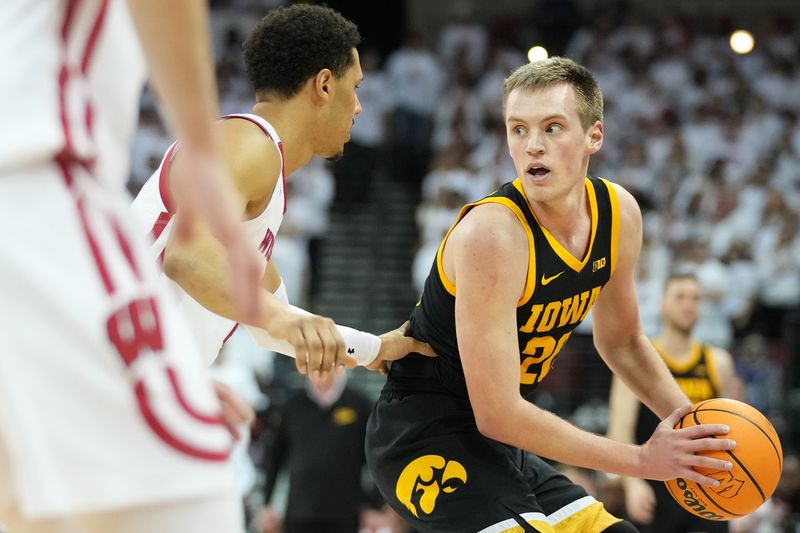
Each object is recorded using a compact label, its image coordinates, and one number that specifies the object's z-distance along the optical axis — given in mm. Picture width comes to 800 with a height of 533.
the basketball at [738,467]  7309
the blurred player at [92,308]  3527
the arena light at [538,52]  32187
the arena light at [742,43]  34437
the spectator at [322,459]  16875
